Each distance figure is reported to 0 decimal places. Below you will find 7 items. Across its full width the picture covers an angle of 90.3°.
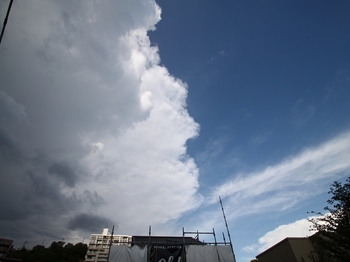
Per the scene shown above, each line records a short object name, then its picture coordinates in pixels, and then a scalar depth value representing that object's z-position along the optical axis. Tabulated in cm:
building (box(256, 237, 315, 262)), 1633
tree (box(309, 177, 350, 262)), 1376
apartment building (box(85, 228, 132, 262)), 6819
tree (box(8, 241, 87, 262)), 4553
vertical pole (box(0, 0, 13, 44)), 535
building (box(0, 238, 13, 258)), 7112
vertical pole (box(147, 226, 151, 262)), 1541
